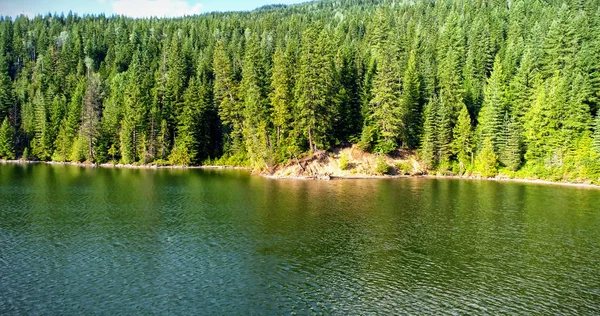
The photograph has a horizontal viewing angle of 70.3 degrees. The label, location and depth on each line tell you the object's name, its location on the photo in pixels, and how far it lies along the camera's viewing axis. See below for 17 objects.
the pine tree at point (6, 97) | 129.62
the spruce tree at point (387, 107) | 87.69
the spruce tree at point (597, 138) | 72.12
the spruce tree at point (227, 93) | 102.94
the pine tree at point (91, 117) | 112.62
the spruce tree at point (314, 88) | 85.38
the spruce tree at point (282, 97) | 88.50
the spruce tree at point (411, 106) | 91.69
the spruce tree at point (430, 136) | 87.69
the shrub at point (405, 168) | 86.75
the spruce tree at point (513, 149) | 81.81
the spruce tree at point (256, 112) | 90.50
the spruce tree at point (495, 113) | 85.50
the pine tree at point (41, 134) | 118.94
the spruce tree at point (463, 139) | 87.62
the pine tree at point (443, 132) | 88.19
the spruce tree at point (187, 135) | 106.31
